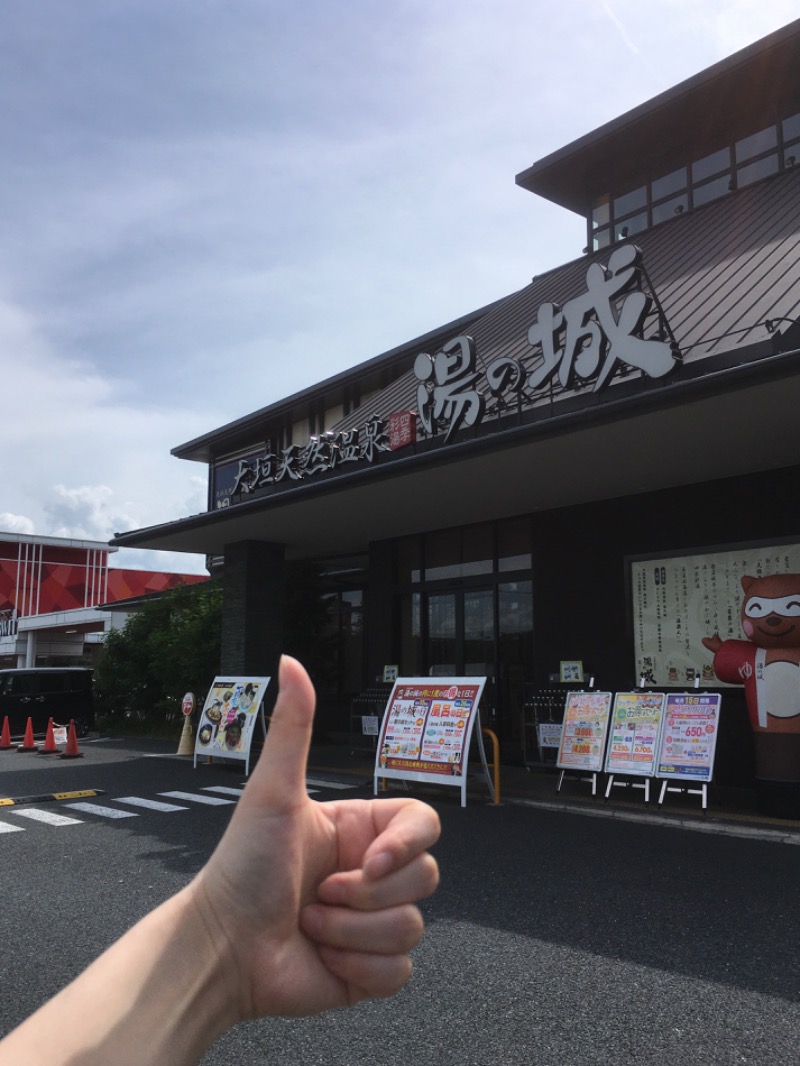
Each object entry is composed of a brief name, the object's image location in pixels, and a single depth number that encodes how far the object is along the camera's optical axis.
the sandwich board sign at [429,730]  9.21
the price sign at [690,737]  8.51
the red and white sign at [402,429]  11.41
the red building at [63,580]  40.03
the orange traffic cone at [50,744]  15.34
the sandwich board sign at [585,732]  9.35
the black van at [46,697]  17.77
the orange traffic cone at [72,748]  14.94
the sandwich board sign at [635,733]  8.94
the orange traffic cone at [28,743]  16.05
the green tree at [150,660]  19.25
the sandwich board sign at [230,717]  12.30
